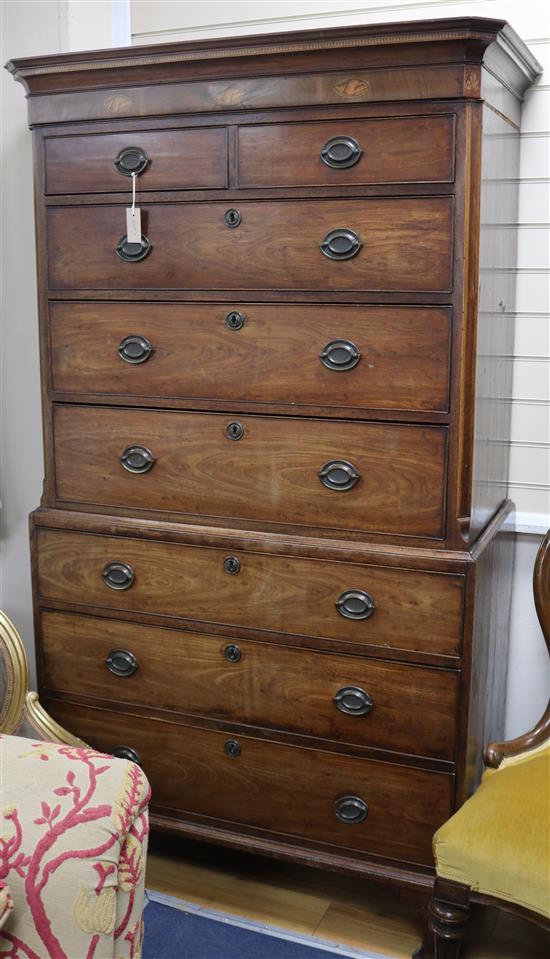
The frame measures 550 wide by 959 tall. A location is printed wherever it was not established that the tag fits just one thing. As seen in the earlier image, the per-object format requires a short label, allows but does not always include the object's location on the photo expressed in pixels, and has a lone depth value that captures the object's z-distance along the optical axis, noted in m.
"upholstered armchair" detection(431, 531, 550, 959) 1.75
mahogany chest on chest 1.98
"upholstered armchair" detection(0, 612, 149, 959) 1.34
